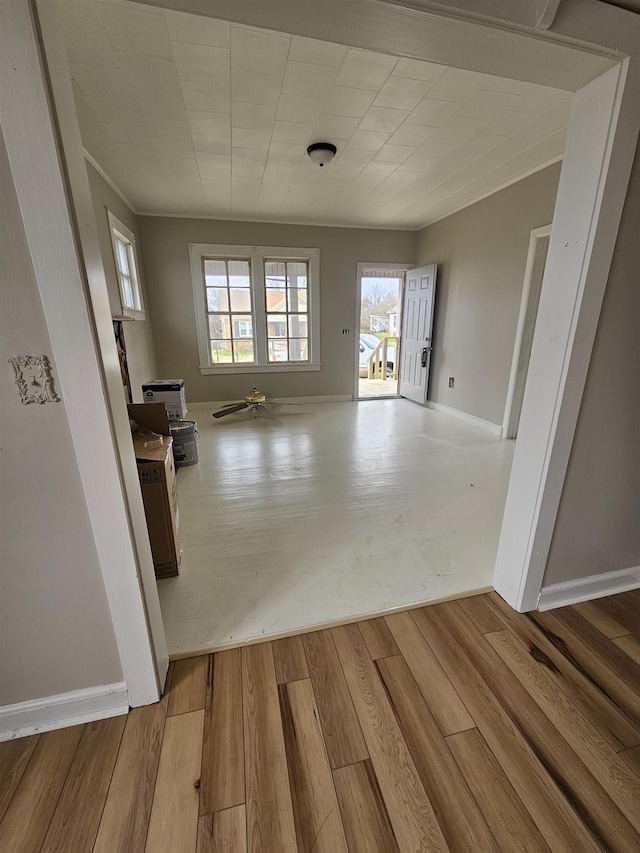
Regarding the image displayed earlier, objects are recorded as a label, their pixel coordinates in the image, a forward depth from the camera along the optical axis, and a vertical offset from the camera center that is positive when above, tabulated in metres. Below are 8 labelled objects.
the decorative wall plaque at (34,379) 0.82 -0.13
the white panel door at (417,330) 4.83 -0.11
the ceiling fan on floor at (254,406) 4.44 -1.08
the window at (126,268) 3.51 +0.59
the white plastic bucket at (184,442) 3.06 -1.04
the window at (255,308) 4.90 +0.21
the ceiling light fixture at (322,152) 2.64 +1.27
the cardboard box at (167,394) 3.69 -0.74
